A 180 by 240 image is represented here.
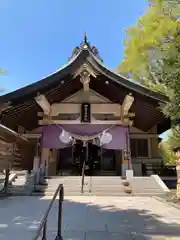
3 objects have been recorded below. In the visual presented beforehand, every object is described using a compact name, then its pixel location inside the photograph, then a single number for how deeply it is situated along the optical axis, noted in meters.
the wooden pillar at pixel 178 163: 6.88
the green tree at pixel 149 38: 7.87
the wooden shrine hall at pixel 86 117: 10.69
